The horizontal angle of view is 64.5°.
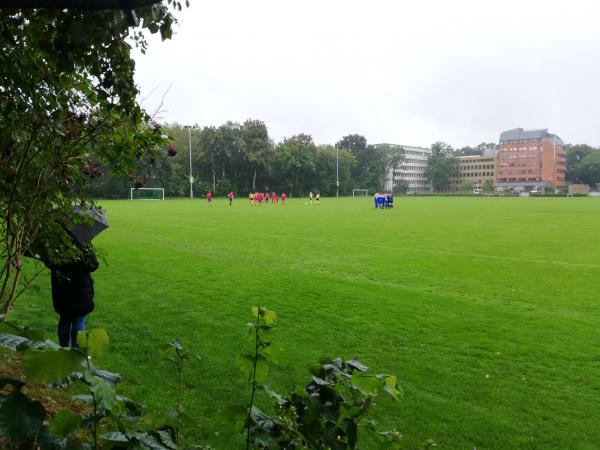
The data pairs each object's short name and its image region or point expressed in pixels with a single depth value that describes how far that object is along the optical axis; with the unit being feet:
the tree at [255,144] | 264.07
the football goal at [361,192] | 360.44
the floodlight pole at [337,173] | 322.96
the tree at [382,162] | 386.11
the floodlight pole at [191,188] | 233.02
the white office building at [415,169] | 513.62
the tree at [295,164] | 286.87
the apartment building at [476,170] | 491.31
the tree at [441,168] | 476.95
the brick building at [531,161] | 448.24
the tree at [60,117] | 9.46
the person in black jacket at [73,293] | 16.58
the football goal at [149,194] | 224.84
